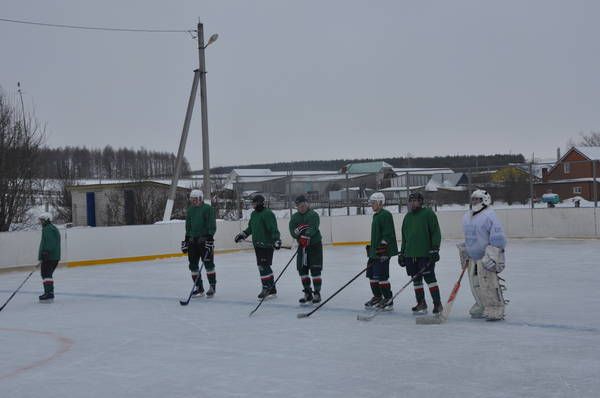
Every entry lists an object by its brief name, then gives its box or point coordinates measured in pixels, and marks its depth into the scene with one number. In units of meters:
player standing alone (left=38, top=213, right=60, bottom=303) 10.19
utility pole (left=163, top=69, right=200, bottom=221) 19.77
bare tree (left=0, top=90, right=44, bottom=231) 22.94
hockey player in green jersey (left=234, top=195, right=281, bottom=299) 9.59
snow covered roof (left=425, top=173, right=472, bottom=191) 20.55
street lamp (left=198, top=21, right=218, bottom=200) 19.50
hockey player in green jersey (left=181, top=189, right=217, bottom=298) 10.05
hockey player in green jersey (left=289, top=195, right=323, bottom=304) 9.05
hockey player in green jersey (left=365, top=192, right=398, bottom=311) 8.23
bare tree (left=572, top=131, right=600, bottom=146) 73.75
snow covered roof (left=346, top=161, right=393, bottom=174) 61.67
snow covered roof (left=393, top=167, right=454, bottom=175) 20.69
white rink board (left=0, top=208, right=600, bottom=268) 15.90
